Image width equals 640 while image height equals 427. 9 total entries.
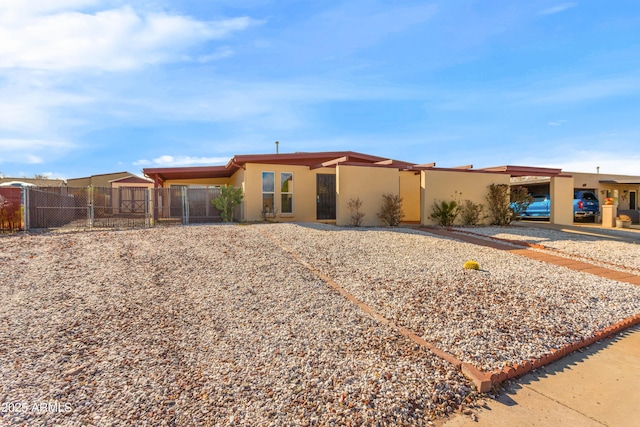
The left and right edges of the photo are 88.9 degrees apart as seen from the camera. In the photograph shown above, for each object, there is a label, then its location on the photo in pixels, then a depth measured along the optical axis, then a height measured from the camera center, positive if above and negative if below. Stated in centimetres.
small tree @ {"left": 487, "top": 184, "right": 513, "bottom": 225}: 1456 +20
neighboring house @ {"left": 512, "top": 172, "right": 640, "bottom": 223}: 2140 +151
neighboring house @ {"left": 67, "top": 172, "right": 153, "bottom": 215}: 1615 +101
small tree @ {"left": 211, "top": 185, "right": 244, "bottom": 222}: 1314 +32
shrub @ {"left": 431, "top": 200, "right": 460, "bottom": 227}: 1345 -20
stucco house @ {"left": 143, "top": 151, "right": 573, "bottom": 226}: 1284 +110
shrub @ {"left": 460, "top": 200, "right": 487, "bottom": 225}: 1430 -22
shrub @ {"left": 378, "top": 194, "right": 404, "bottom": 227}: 1284 -7
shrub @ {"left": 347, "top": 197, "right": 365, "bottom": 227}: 1255 -18
